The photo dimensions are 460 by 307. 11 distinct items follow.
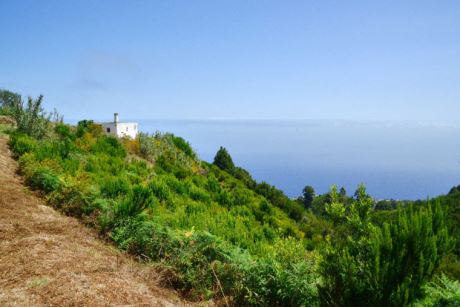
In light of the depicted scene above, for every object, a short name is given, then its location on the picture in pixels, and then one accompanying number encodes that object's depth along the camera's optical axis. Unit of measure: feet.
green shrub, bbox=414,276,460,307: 10.23
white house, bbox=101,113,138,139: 78.95
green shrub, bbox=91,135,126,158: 44.88
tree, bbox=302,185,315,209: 192.65
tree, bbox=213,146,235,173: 81.58
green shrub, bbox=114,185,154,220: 20.02
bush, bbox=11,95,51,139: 40.19
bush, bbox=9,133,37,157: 32.83
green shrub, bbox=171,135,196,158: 67.34
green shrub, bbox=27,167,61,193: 24.61
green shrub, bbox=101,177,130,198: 24.53
